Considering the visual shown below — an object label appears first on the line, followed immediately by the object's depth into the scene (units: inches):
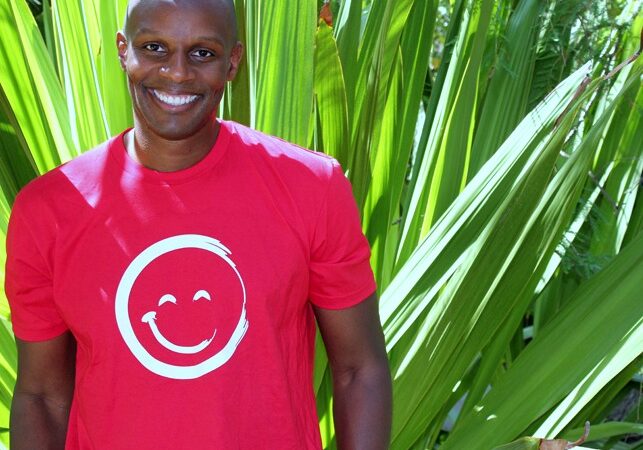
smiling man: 48.1
